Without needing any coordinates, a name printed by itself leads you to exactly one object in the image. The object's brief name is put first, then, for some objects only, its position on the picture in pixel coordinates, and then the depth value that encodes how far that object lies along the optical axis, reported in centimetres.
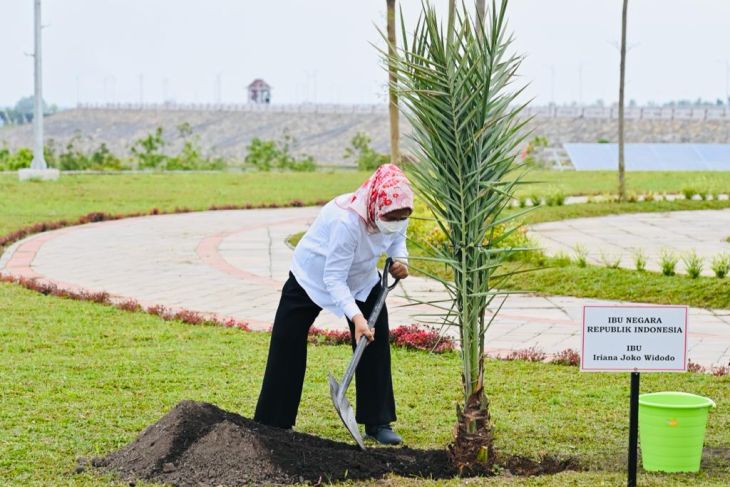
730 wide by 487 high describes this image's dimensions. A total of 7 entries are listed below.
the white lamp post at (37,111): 2836
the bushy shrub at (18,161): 3722
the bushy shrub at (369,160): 4016
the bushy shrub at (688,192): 2337
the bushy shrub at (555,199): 2209
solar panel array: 4397
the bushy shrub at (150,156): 4081
